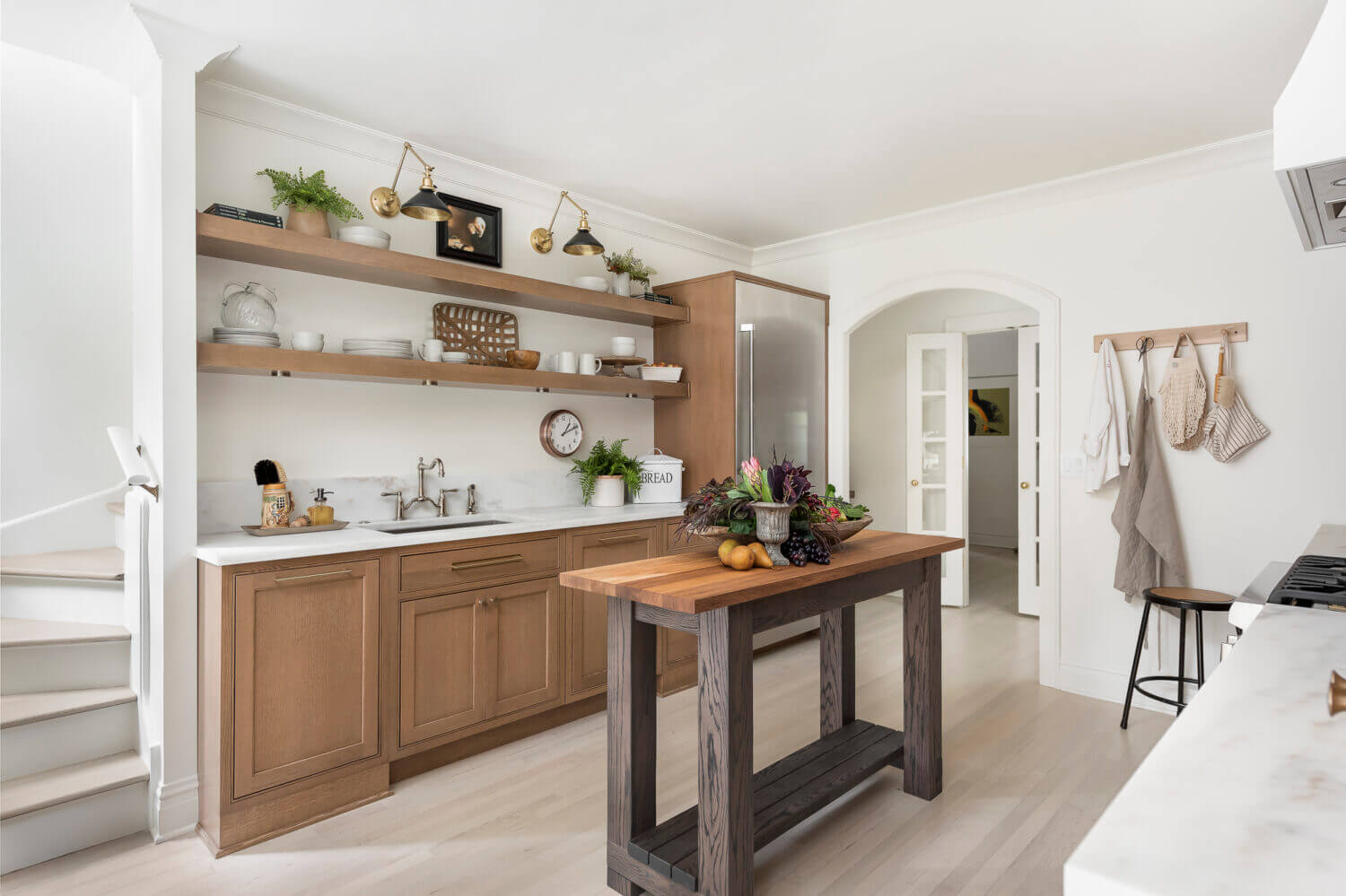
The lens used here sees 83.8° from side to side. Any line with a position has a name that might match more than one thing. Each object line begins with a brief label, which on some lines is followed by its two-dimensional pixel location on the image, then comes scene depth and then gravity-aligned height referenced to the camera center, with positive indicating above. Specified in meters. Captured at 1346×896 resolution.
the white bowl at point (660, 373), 4.39 +0.42
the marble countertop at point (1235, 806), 0.60 -0.35
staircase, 2.34 -0.90
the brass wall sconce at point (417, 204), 2.87 +0.94
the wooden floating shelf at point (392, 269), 2.73 +0.74
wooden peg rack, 3.40 +0.51
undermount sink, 3.24 -0.36
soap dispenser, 3.03 -0.28
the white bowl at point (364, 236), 3.06 +0.86
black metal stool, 3.12 -0.68
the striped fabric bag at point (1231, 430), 3.34 +0.06
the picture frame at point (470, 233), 3.60 +1.04
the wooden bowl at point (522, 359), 3.64 +0.42
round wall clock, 4.08 +0.06
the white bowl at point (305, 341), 2.92 +0.41
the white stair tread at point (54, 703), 2.40 -0.87
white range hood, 1.12 +0.51
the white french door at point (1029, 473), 5.53 -0.22
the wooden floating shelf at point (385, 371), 2.70 +0.31
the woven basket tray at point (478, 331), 3.62 +0.57
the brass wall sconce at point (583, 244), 3.44 +0.92
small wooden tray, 2.80 -0.32
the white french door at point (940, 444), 5.82 +0.00
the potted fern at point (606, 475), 4.08 -0.17
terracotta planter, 2.93 +0.88
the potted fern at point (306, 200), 2.92 +0.96
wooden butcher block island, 1.99 -0.78
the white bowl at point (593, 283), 3.98 +0.86
